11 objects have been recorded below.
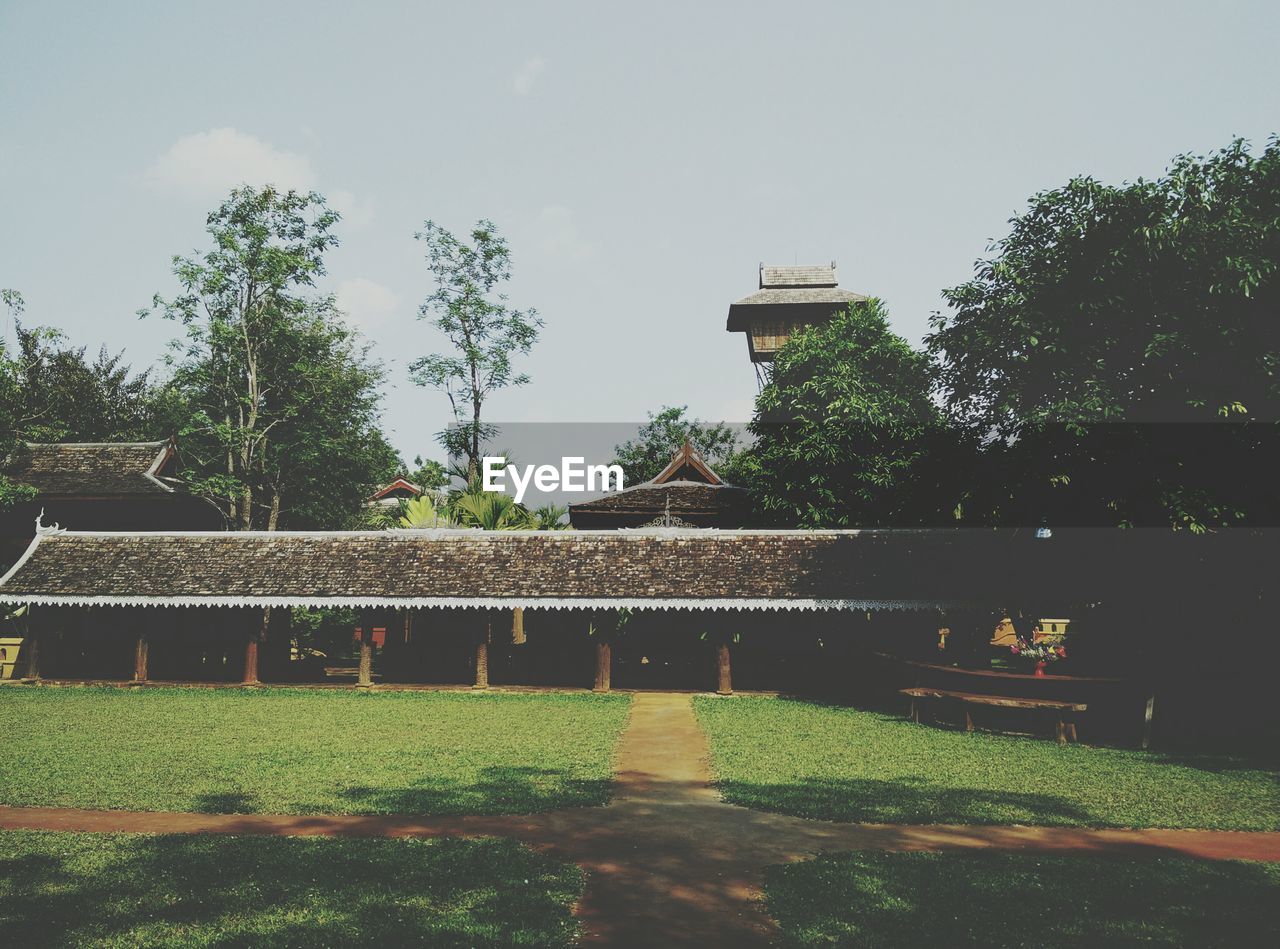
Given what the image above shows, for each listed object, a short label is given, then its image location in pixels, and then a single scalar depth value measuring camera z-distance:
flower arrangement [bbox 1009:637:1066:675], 17.87
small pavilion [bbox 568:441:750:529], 33.12
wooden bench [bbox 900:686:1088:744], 15.95
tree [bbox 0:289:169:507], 45.41
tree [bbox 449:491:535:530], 30.58
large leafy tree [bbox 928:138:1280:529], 15.95
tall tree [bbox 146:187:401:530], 38.78
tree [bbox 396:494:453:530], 31.00
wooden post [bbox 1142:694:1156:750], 15.34
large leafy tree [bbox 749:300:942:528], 29.14
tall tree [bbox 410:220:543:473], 44.66
